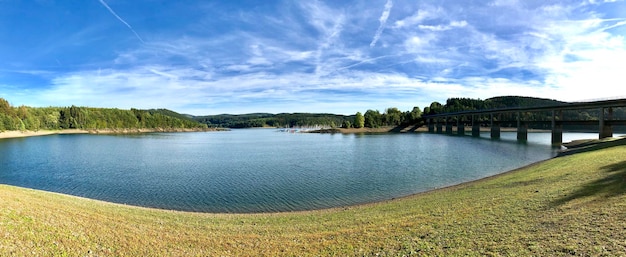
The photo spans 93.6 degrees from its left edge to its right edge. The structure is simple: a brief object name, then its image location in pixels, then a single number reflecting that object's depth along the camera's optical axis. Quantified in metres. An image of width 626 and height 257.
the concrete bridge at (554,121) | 65.19
